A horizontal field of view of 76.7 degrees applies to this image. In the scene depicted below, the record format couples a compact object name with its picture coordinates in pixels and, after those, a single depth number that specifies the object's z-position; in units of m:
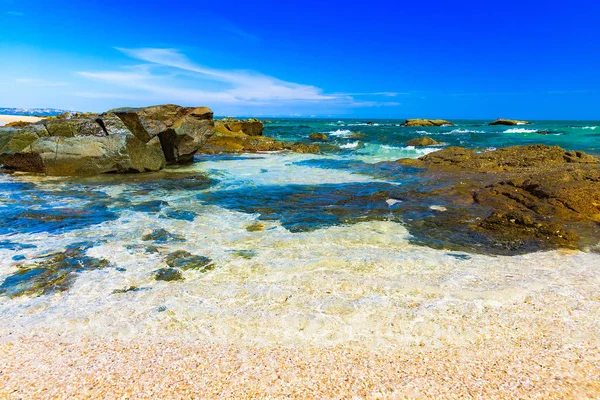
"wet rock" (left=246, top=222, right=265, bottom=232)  7.34
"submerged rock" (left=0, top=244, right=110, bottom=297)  4.60
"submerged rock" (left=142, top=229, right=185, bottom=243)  6.61
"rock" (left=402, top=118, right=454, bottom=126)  72.19
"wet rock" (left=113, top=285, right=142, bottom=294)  4.60
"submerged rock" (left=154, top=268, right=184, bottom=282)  5.01
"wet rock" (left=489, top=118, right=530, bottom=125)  73.42
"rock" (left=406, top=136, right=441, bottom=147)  28.11
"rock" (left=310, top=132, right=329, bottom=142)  35.94
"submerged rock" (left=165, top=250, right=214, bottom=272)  5.41
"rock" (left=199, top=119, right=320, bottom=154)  24.52
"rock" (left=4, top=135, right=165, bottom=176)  13.54
